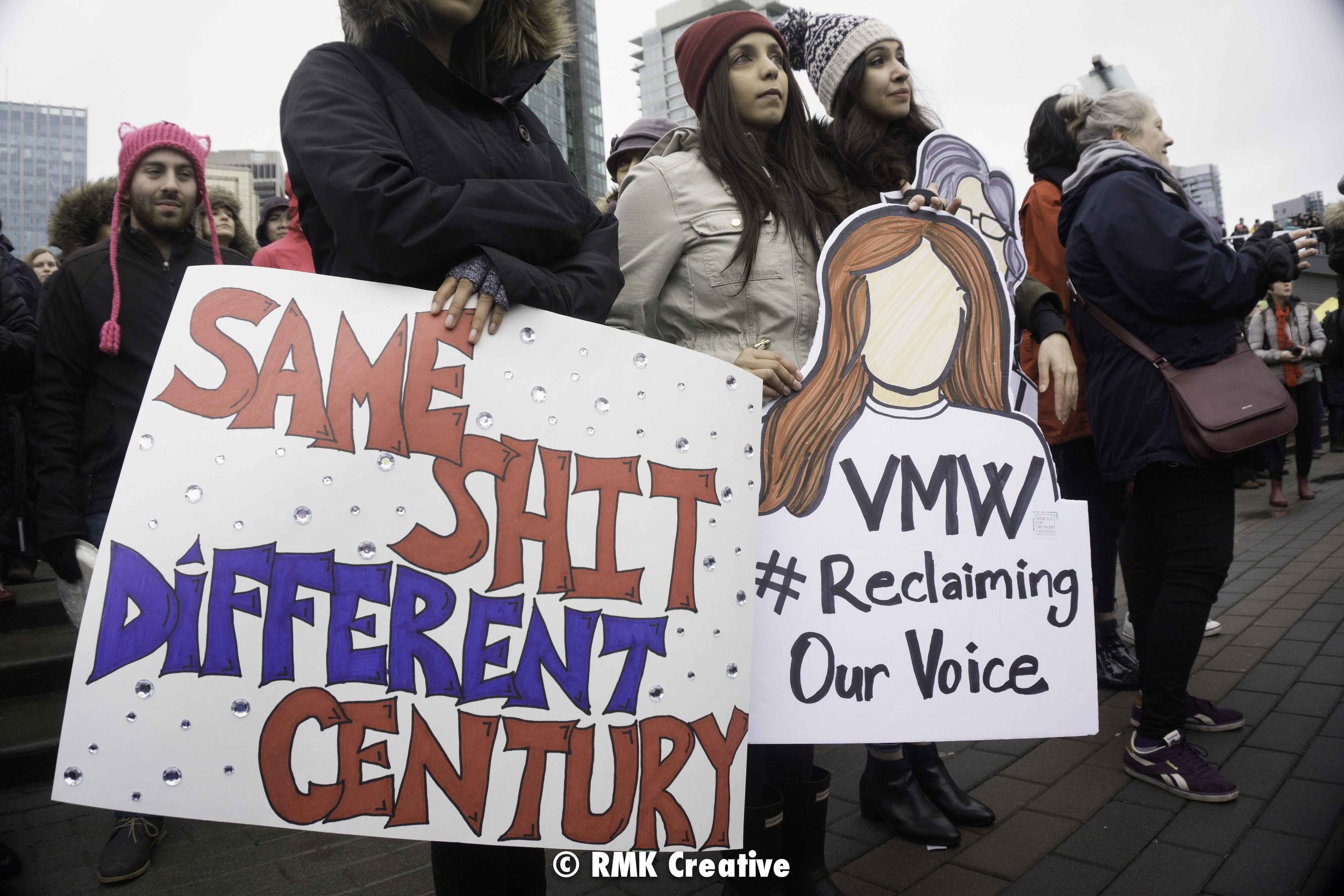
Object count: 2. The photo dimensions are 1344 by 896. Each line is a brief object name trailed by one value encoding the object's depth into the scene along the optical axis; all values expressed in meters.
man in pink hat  2.23
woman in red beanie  1.73
